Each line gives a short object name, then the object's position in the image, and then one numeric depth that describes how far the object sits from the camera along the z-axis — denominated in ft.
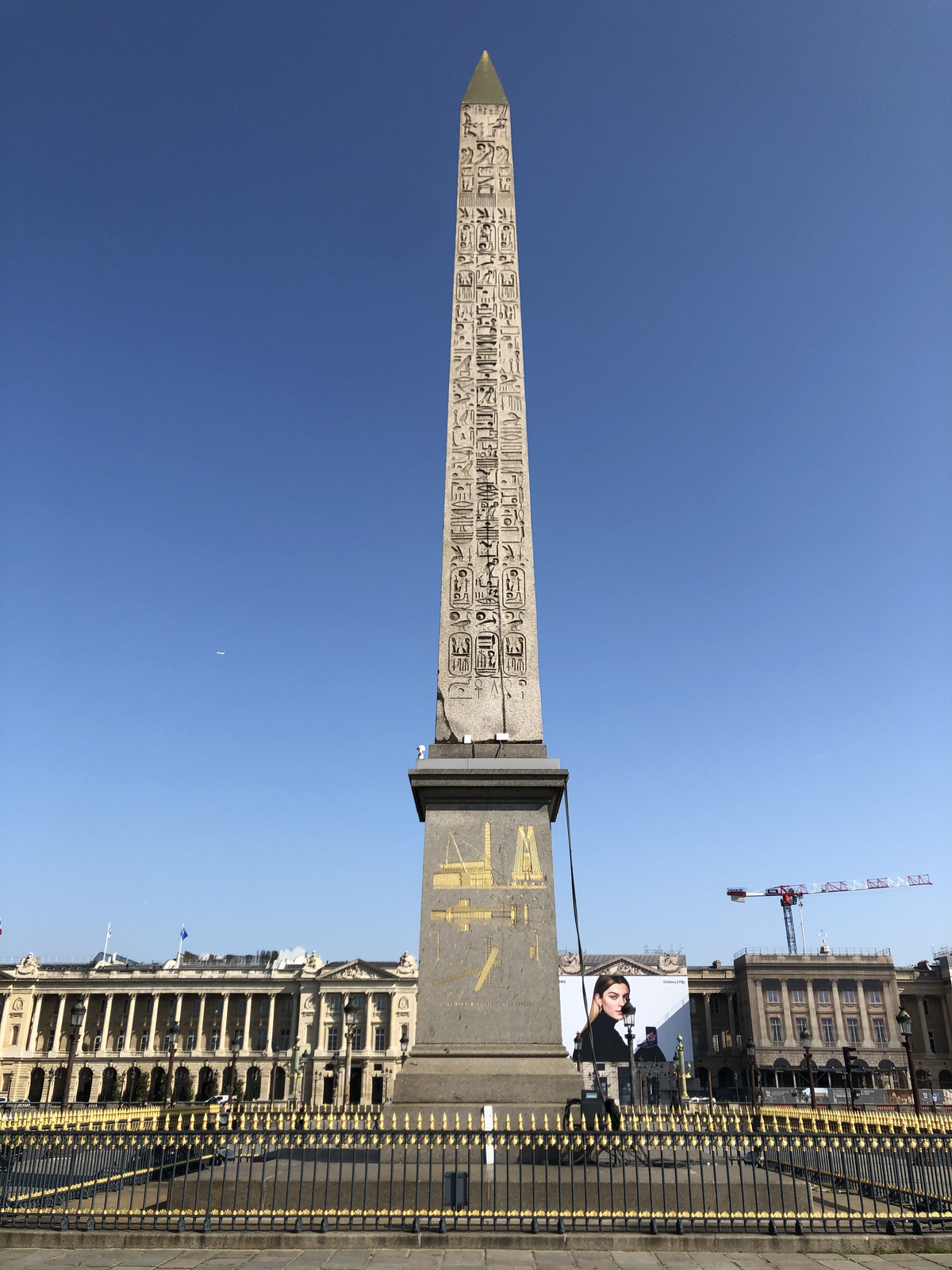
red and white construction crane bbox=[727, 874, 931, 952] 396.16
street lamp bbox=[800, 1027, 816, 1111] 237.25
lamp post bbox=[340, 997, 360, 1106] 259.39
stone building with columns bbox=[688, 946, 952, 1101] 236.63
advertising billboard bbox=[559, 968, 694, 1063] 217.77
